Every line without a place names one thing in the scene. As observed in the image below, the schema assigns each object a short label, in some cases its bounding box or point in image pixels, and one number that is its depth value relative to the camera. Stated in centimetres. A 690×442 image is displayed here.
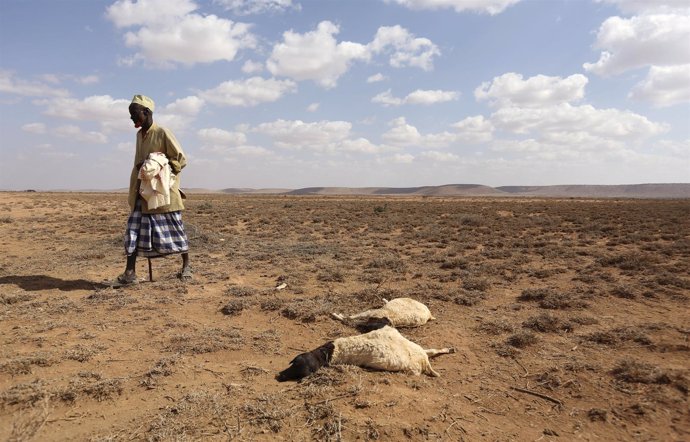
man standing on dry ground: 548
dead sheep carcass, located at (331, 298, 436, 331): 436
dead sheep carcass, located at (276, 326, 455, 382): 316
